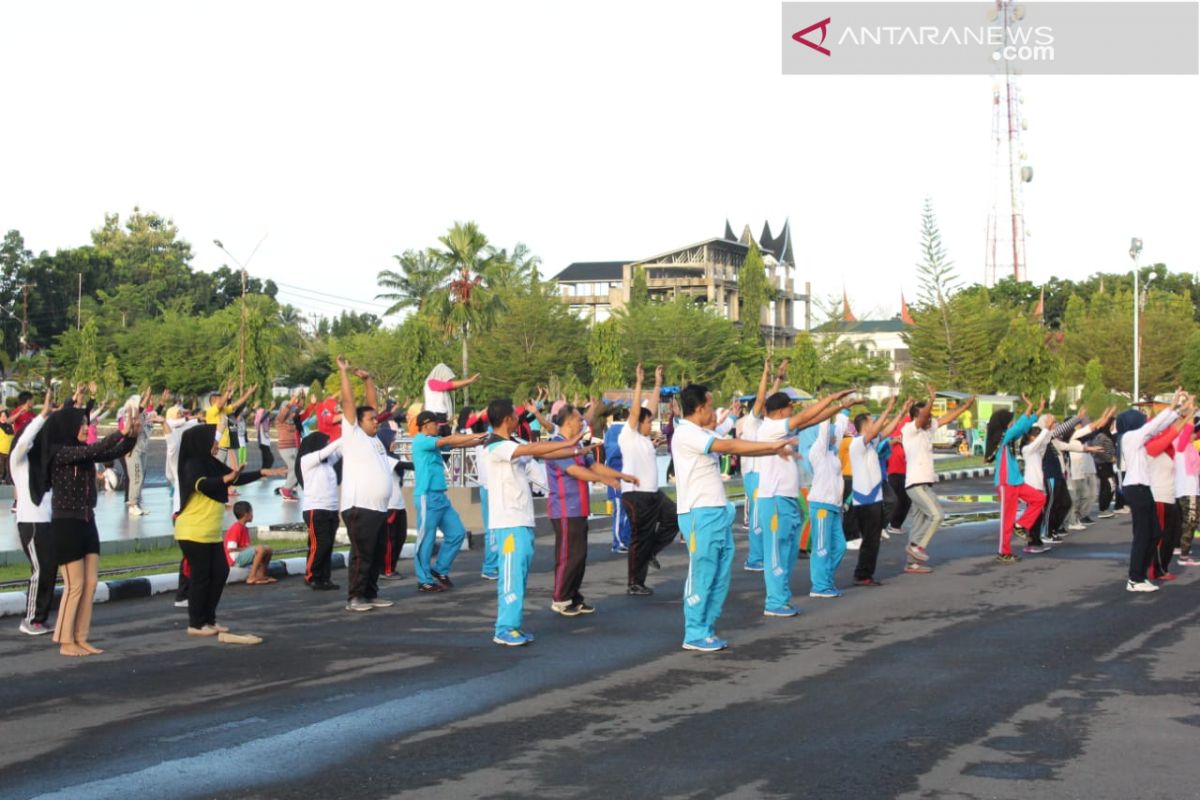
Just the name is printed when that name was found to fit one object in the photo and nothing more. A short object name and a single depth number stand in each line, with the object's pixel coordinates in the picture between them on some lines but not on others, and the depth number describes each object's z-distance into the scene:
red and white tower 79.19
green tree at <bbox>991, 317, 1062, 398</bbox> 61.16
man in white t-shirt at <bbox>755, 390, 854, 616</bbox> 12.16
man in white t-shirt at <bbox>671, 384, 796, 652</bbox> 10.23
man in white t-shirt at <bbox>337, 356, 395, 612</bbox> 12.58
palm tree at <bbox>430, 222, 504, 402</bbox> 71.19
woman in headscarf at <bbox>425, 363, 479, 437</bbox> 15.31
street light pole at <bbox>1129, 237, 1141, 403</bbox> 52.38
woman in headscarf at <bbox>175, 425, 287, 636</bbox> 10.78
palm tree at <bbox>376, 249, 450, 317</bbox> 98.69
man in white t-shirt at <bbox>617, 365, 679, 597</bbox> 13.80
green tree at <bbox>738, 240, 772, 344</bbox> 99.56
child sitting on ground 14.57
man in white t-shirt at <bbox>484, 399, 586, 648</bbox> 10.52
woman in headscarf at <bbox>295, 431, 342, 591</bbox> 14.12
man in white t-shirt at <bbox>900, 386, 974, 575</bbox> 15.78
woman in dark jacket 10.24
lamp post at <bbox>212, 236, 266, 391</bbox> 50.83
